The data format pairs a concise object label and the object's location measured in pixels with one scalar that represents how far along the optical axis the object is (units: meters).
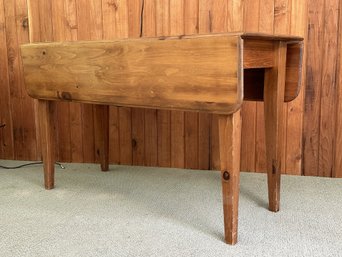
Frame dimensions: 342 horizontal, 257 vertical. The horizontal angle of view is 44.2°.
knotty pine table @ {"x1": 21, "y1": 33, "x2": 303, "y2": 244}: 1.38
